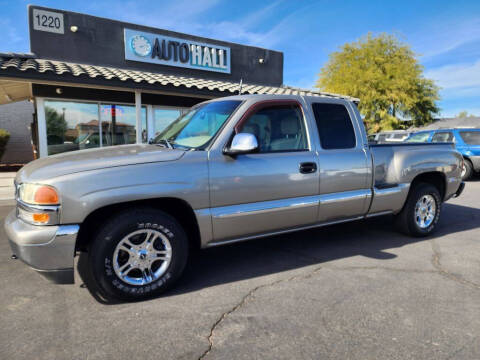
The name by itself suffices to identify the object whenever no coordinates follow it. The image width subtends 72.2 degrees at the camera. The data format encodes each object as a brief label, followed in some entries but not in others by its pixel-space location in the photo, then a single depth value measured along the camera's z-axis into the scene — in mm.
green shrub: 15188
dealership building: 9289
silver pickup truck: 2555
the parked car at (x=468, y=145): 10766
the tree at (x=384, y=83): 34938
